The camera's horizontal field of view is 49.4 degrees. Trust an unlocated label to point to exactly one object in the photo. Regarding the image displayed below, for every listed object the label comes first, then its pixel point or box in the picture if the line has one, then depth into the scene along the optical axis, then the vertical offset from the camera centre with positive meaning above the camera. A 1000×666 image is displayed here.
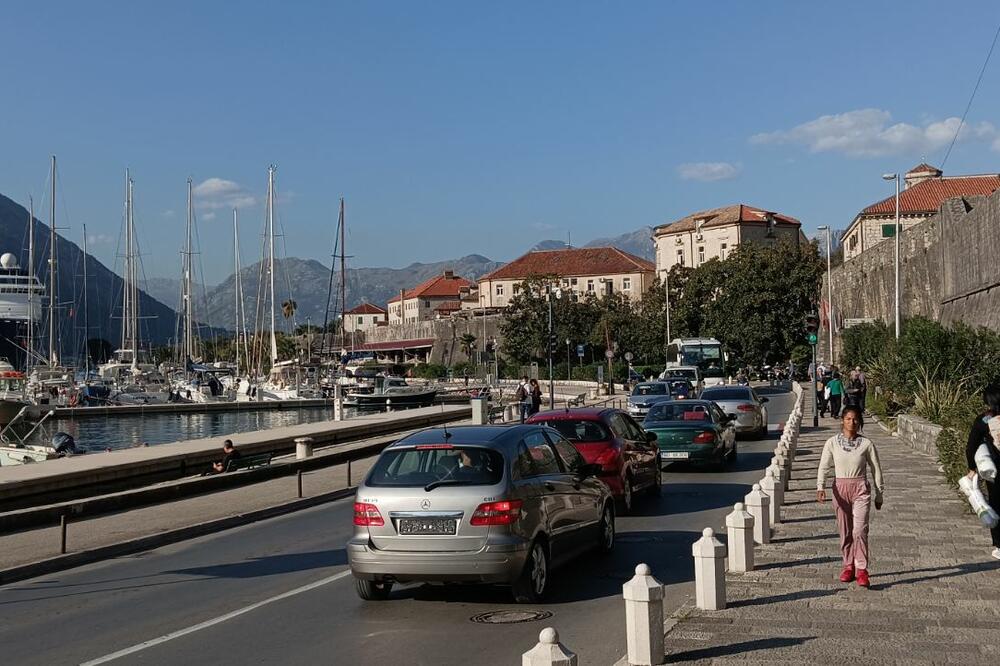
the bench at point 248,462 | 23.53 -2.13
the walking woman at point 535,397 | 36.41 -1.24
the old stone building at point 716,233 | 138.88 +16.37
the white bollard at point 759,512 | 11.92 -1.71
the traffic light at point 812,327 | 32.27 +0.87
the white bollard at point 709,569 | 8.80 -1.72
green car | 21.64 -1.52
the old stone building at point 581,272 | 155.75 +12.84
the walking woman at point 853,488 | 9.60 -1.18
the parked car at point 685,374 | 50.72 -0.76
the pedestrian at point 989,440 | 9.98 -0.80
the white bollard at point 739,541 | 10.47 -1.77
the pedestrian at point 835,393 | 35.62 -1.25
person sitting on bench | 23.59 -2.03
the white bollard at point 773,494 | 12.94 -1.71
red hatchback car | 15.94 -1.30
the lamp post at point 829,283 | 69.25 +5.07
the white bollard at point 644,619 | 7.17 -1.73
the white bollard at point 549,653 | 5.78 -1.57
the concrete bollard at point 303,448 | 26.71 -2.09
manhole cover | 9.34 -2.23
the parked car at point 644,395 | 37.72 -1.33
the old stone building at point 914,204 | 93.88 +13.28
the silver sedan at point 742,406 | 30.39 -1.37
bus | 65.11 +0.18
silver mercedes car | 9.48 -1.38
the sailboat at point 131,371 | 78.44 -0.40
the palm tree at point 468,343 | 134.00 +2.23
